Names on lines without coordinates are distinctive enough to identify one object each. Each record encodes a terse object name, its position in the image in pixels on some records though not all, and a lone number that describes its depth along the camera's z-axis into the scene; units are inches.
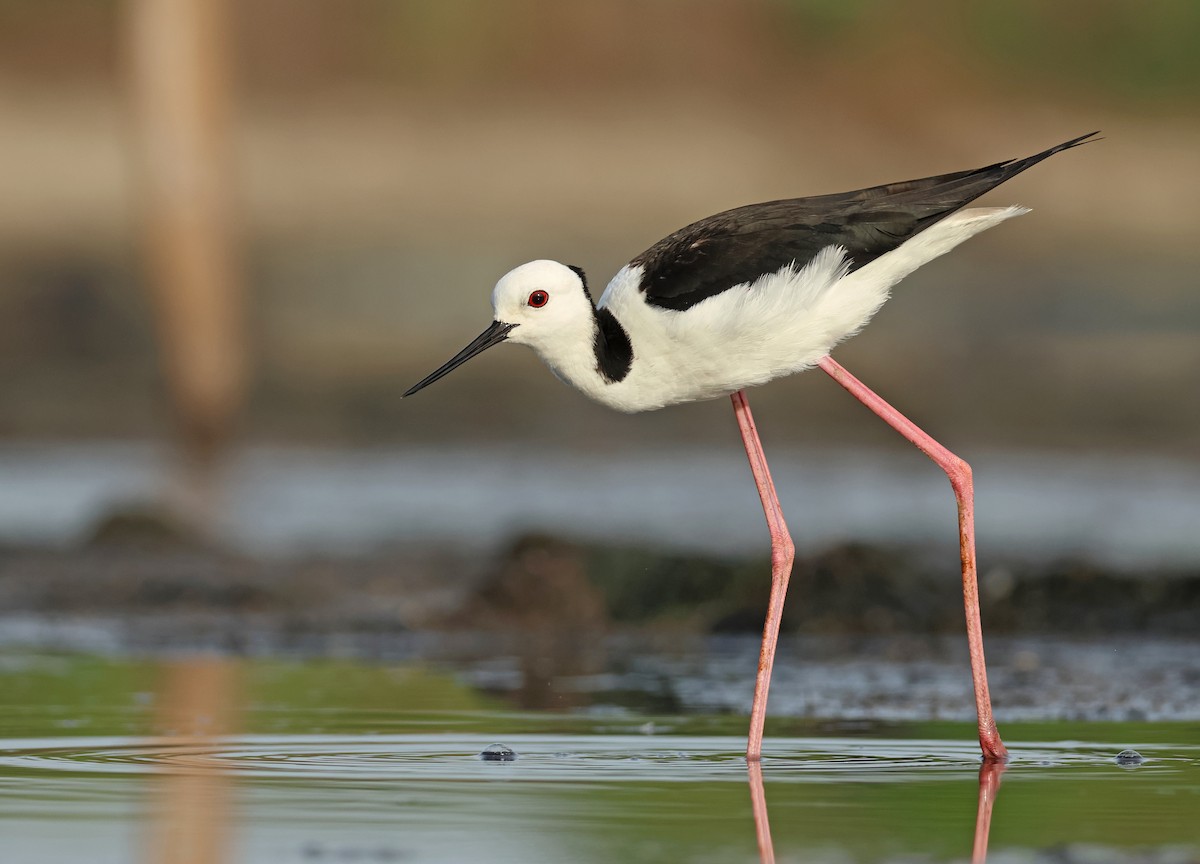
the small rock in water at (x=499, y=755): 470.0
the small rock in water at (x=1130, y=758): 459.8
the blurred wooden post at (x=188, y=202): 1284.4
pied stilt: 511.5
